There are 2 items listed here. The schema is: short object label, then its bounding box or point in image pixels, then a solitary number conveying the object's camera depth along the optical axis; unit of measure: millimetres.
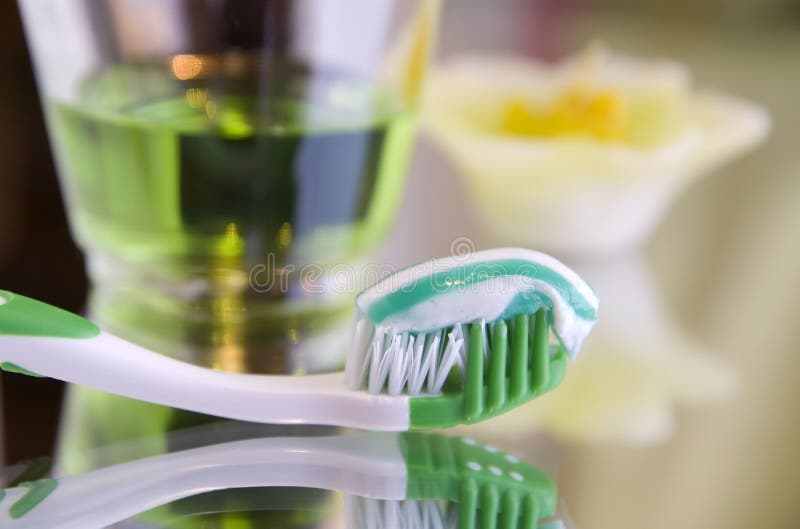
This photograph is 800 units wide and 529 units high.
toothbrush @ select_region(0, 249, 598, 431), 269
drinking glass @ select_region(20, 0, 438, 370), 303
